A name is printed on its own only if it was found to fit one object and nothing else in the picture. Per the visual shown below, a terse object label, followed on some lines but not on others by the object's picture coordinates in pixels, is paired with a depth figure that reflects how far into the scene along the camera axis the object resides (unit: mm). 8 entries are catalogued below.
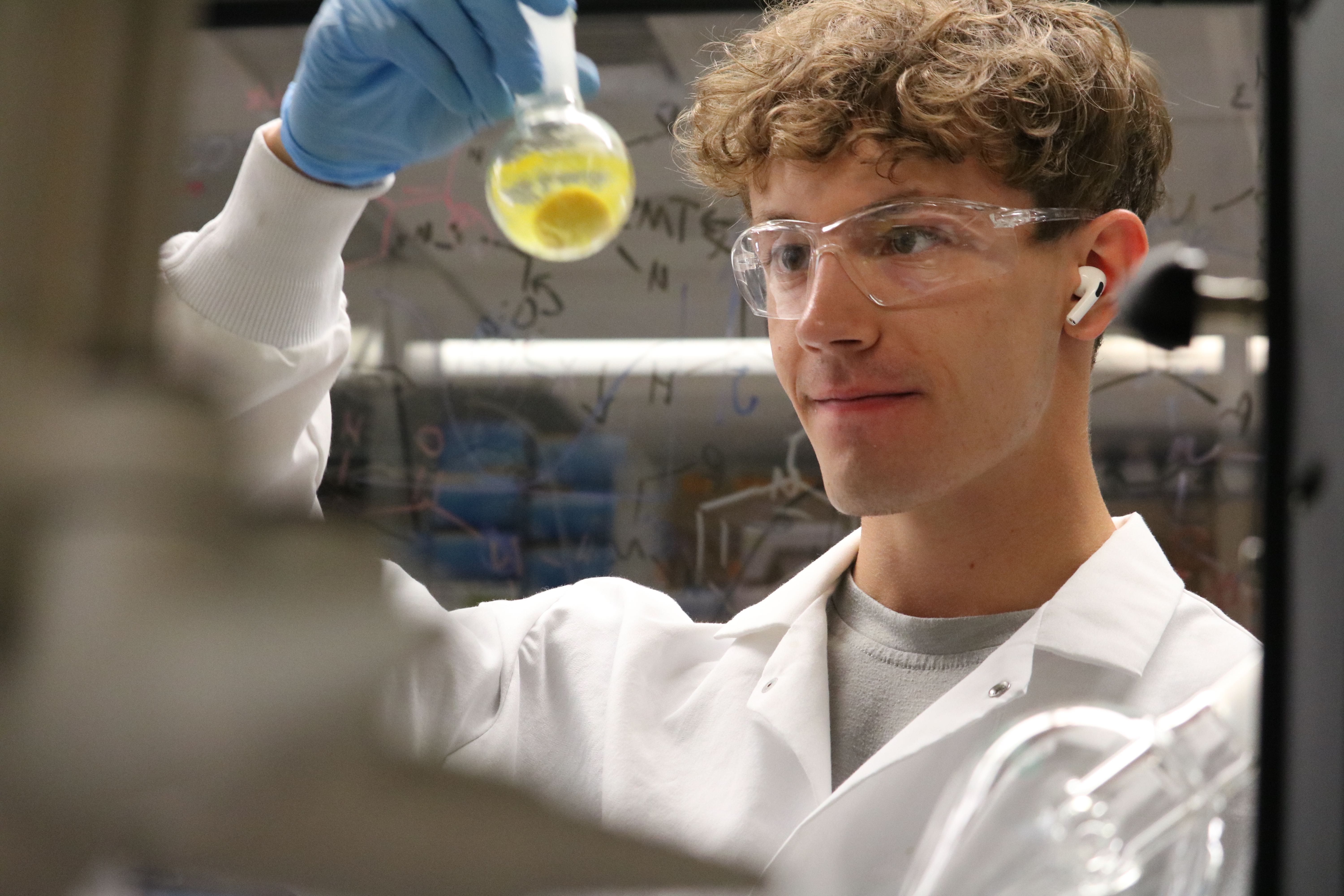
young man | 1228
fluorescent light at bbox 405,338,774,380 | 2535
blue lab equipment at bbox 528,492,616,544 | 2545
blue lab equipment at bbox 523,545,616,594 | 2539
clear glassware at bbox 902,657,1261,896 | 534
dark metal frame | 376
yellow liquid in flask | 1062
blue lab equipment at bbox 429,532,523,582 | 2562
